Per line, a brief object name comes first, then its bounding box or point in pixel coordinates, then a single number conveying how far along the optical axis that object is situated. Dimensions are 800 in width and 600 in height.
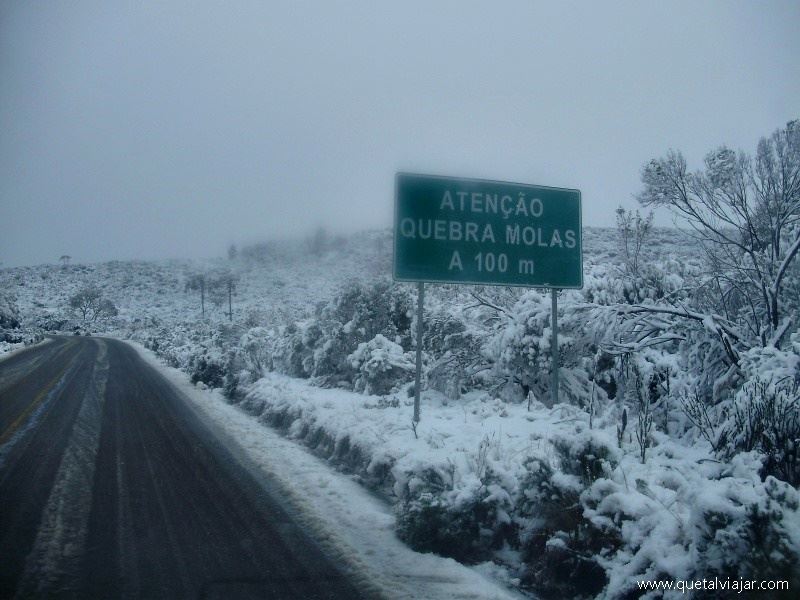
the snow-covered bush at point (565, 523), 4.61
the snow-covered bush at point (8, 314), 52.06
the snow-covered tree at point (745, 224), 9.77
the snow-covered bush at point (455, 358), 13.35
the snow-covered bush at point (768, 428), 5.26
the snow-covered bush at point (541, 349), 11.36
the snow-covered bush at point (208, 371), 19.36
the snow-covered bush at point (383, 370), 14.50
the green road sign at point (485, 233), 9.82
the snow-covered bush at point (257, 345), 22.28
